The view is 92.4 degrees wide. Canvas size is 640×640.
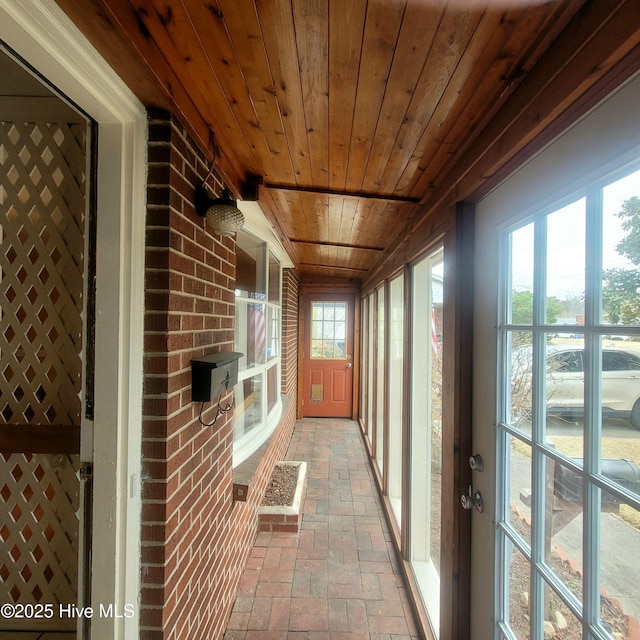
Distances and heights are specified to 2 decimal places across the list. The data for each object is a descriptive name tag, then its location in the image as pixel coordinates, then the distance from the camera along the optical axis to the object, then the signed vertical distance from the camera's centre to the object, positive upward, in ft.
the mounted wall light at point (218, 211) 3.87 +1.42
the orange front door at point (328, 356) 16.93 -1.80
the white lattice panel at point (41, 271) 3.84 +0.63
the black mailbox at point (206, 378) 3.77 -0.69
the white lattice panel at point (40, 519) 4.14 -2.70
